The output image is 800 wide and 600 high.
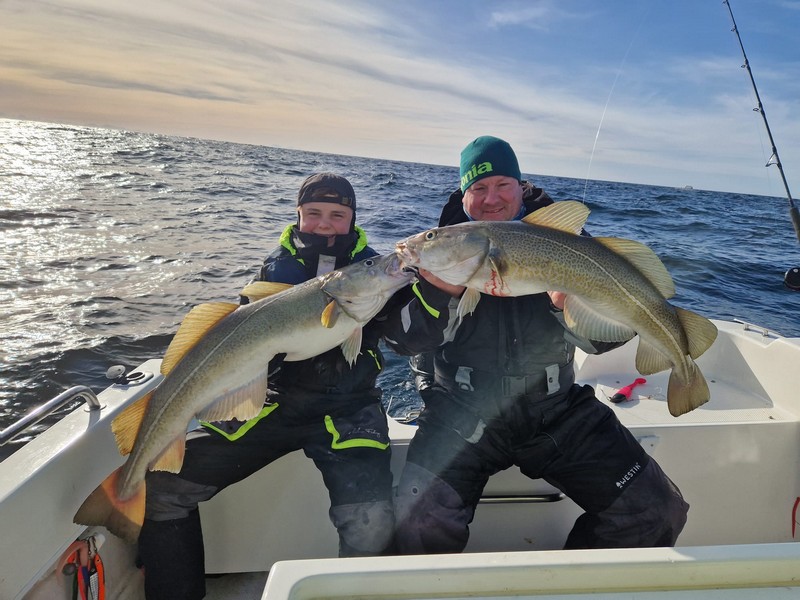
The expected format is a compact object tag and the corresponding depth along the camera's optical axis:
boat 1.61
